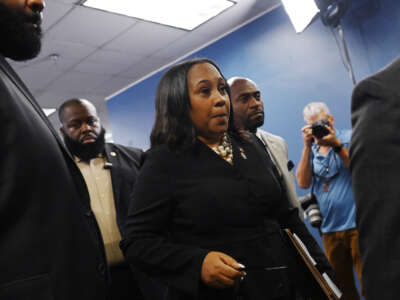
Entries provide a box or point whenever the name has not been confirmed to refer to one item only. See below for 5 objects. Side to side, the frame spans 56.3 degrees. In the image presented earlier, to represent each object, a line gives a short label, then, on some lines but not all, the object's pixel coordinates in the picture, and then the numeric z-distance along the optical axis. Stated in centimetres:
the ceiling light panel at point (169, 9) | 351
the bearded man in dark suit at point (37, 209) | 75
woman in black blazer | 107
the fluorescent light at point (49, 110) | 649
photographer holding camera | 266
